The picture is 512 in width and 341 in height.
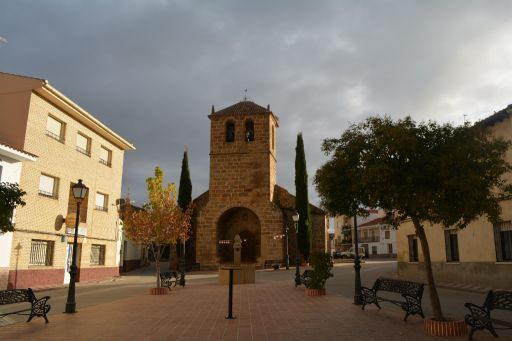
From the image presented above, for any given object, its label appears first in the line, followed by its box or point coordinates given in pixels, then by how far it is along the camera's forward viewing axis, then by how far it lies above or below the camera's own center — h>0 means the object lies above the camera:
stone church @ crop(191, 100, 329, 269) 32.19 +3.77
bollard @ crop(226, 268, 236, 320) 8.89 -1.22
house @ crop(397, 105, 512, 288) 13.91 -0.12
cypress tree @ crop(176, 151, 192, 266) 34.00 +4.59
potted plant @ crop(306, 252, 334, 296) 13.19 -0.87
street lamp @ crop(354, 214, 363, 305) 10.61 -0.96
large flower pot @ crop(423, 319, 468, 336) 6.81 -1.35
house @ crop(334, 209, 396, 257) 60.97 +1.21
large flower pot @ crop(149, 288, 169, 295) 14.60 -1.64
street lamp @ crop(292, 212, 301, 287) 16.88 -1.29
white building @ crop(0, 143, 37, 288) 15.03 +2.58
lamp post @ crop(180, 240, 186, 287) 18.23 -1.08
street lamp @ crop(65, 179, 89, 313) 10.15 -0.58
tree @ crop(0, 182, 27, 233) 8.31 +0.87
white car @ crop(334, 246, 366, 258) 45.94 -0.93
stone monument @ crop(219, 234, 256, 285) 19.23 -1.38
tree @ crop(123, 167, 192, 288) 16.16 +0.98
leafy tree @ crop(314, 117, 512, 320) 7.11 +1.33
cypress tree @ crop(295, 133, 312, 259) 32.25 +3.56
